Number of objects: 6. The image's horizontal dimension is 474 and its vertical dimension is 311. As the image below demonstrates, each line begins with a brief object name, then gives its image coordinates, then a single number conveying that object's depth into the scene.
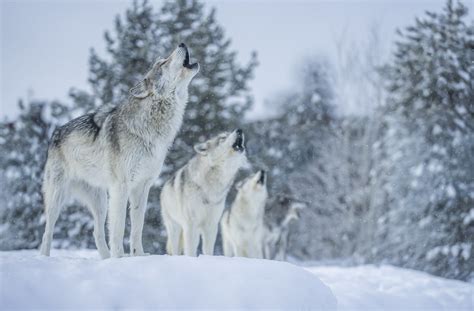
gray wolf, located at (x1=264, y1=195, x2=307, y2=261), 21.20
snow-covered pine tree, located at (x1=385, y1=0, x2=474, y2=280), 28.20
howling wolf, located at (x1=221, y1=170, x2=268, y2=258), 17.61
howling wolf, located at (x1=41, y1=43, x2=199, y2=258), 9.52
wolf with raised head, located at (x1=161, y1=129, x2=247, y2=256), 12.62
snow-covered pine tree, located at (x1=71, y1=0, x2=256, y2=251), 30.05
